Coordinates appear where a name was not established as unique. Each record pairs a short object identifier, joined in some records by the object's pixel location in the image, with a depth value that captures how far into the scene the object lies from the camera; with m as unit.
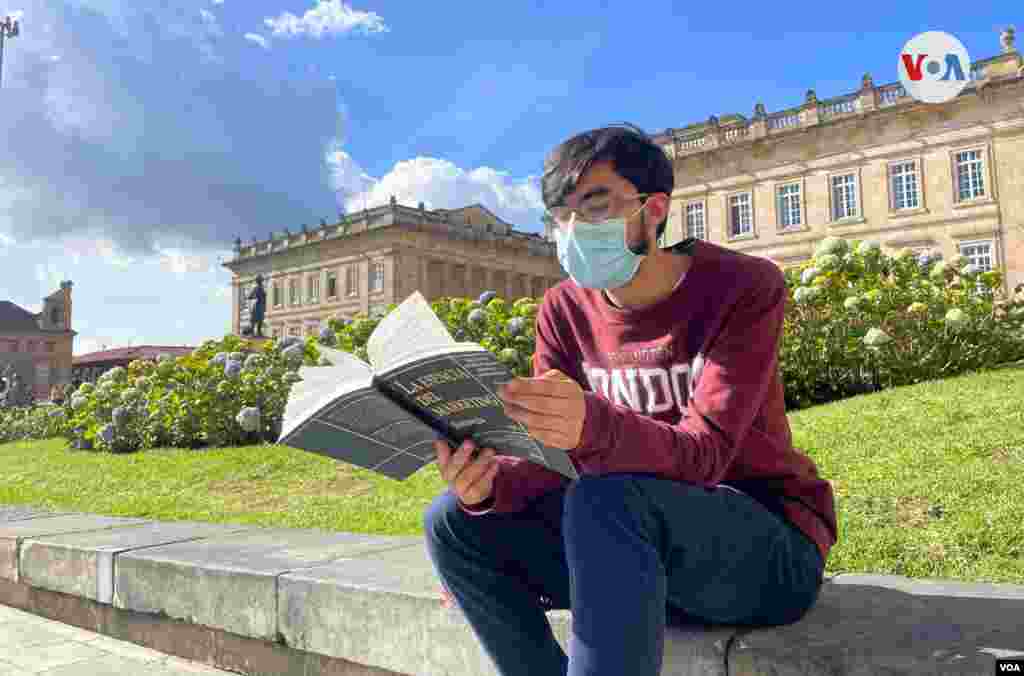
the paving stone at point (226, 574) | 2.39
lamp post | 27.72
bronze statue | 18.42
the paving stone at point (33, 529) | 3.41
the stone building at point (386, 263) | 46.78
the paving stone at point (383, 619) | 1.88
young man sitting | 1.25
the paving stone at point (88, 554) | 2.92
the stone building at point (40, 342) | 66.00
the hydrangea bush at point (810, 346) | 6.73
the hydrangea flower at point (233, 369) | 8.42
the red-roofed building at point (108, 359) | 56.09
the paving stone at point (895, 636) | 1.26
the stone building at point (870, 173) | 26.83
